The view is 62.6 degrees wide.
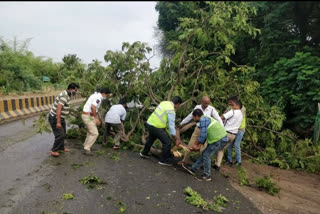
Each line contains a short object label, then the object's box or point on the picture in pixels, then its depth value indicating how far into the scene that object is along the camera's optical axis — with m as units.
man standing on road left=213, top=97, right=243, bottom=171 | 5.77
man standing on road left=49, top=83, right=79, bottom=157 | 5.60
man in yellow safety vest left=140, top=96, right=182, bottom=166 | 5.43
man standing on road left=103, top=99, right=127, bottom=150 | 6.54
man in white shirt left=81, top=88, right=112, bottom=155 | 5.91
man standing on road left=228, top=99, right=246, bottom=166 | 6.14
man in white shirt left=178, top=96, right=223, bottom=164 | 5.56
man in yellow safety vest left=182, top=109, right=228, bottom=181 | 4.96
